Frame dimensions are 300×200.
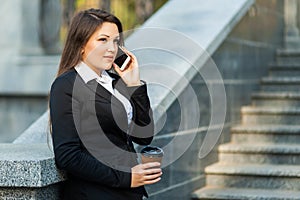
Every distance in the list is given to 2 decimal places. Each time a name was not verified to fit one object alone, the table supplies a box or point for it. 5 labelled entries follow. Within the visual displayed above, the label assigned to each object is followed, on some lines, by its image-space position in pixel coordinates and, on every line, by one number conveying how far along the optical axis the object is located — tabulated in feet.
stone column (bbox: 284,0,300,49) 37.91
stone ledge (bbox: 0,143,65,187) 12.93
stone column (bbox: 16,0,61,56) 36.64
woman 12.75
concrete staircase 22.97
